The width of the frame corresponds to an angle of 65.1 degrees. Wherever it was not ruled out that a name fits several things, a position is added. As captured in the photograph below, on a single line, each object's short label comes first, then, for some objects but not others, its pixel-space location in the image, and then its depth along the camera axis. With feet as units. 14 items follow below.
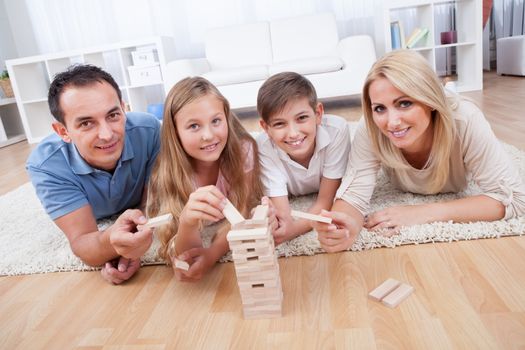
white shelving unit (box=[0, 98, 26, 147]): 14.38
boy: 3.97
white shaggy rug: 3.56
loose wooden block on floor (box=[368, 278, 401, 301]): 2.86
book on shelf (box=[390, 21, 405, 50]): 11.36
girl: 3.54
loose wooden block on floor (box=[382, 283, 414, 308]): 2.78
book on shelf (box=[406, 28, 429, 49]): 11.30
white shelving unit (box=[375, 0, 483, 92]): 10.89
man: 3.60
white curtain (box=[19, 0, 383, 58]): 13.14
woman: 3.38
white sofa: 10.19
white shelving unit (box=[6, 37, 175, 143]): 12.41
